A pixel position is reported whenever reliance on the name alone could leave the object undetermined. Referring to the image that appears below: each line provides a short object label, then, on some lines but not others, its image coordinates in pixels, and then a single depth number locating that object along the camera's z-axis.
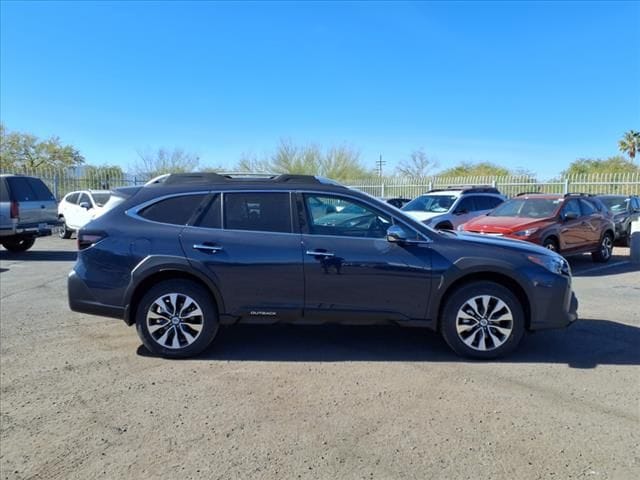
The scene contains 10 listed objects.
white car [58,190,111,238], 16.20
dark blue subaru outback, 4.85
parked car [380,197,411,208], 20.14
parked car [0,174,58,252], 12.32
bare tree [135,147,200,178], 38.41
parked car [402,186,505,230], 13.06
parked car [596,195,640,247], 15.33
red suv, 10.22
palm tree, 46.22
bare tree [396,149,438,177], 49.27
